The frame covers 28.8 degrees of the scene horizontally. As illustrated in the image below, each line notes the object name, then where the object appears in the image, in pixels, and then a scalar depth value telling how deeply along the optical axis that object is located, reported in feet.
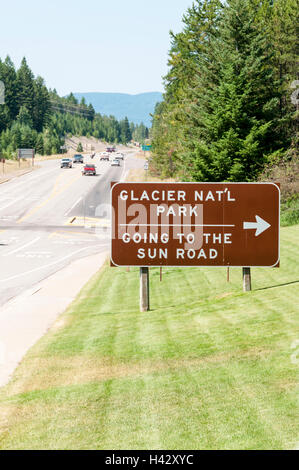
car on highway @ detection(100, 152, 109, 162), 468.34
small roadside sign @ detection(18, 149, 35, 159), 366.90
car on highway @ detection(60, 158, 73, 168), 365.92
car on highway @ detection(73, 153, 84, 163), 425.28
